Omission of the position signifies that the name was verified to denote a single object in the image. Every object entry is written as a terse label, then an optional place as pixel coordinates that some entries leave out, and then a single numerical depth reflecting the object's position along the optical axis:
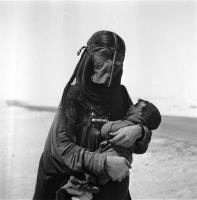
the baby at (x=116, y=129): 1.58
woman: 1.64
